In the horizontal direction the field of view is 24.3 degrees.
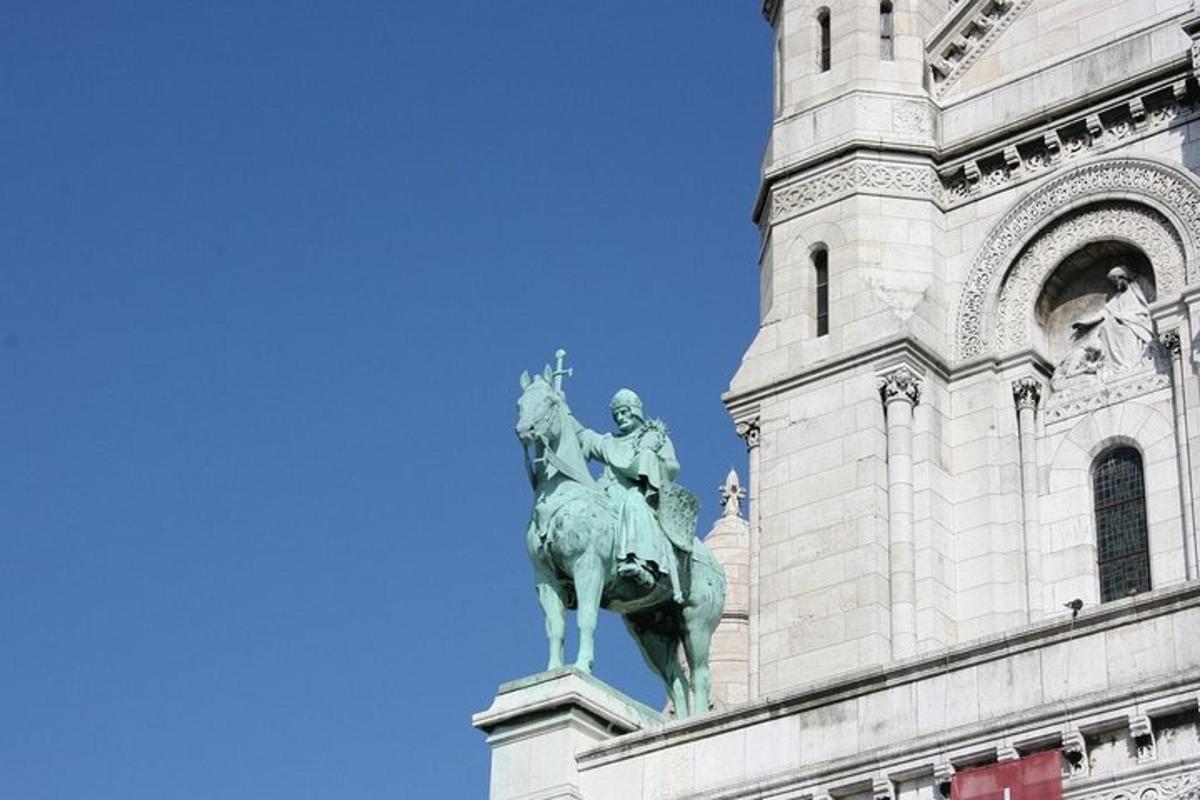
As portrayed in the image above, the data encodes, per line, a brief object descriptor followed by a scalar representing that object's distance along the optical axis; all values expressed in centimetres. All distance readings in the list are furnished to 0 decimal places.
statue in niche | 3494
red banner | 2394
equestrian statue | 2934
